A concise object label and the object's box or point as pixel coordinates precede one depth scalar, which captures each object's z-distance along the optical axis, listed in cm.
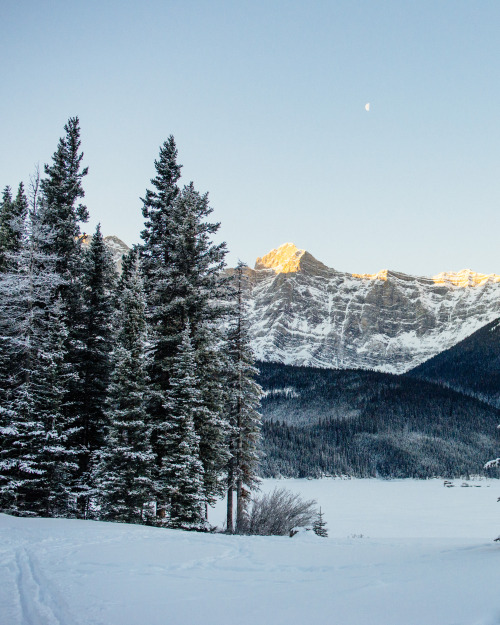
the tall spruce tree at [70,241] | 2465
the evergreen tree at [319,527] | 2876
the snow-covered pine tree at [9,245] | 2342
